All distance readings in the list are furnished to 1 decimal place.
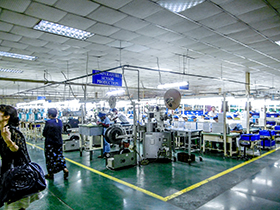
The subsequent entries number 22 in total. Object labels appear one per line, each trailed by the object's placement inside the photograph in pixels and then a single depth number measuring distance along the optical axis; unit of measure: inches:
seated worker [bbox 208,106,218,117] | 401.8
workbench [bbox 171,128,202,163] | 211.5
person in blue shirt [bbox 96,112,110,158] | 224.1
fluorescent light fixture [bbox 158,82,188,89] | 257.0
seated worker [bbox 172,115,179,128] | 295.5
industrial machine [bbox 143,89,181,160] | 213.2
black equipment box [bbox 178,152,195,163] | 206.1
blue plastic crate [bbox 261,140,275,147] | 270.9
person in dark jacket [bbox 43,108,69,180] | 150.9
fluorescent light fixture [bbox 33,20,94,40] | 151.6
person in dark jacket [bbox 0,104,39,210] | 77.7
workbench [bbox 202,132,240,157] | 230.7
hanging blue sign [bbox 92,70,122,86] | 244.9
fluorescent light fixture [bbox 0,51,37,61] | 220.8
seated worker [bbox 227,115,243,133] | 252.0
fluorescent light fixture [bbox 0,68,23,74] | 306.4
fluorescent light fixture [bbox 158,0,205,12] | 119.1
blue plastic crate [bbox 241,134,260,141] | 221.3
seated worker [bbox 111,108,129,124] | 264.4
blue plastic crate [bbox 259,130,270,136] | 270.0
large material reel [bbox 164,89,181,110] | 201.5
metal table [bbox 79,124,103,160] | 218.7
